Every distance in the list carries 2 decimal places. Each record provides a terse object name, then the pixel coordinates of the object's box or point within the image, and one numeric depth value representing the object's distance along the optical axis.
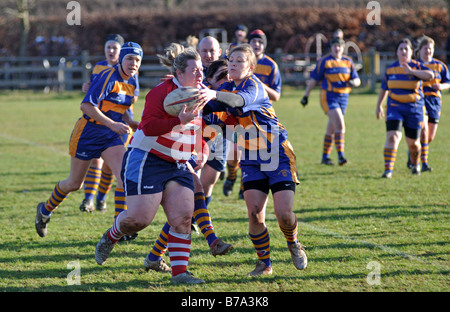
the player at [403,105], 17.70
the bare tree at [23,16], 59.31
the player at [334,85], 21.16
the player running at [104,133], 11.98
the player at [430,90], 18.53
